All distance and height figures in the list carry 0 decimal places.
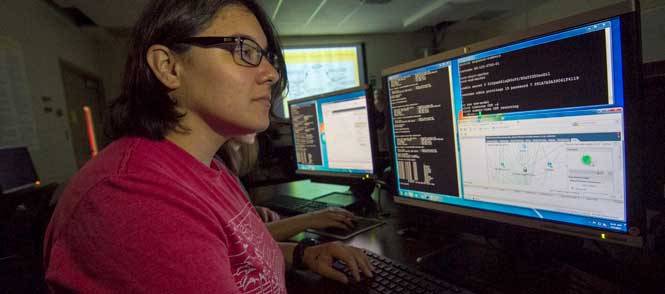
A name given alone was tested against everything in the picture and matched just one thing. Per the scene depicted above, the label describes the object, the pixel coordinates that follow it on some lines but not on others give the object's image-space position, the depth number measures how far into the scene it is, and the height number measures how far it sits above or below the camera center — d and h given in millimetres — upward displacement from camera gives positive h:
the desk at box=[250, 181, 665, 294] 584 -321
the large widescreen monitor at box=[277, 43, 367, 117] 5562 +1064
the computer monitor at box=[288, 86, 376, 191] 1195 -29
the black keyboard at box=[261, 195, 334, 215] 1281 -294
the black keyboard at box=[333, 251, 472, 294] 597 -309
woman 386 -45
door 3916 +695
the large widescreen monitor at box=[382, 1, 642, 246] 510 -32
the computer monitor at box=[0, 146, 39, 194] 2264 -55
